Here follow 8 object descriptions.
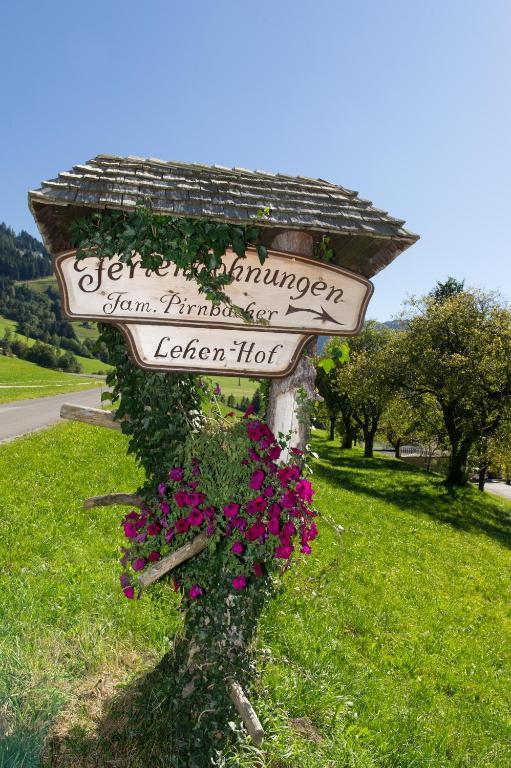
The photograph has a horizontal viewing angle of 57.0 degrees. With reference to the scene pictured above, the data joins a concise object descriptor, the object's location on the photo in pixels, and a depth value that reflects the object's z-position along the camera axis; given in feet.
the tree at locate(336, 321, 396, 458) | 81.25
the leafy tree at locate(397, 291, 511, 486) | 72.38
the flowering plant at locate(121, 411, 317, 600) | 13.24
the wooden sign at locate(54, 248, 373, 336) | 12.48
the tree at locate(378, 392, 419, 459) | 85.26
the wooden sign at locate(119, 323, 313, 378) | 12.96
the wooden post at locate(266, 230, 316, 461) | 14.05
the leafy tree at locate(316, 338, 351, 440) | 114.83
